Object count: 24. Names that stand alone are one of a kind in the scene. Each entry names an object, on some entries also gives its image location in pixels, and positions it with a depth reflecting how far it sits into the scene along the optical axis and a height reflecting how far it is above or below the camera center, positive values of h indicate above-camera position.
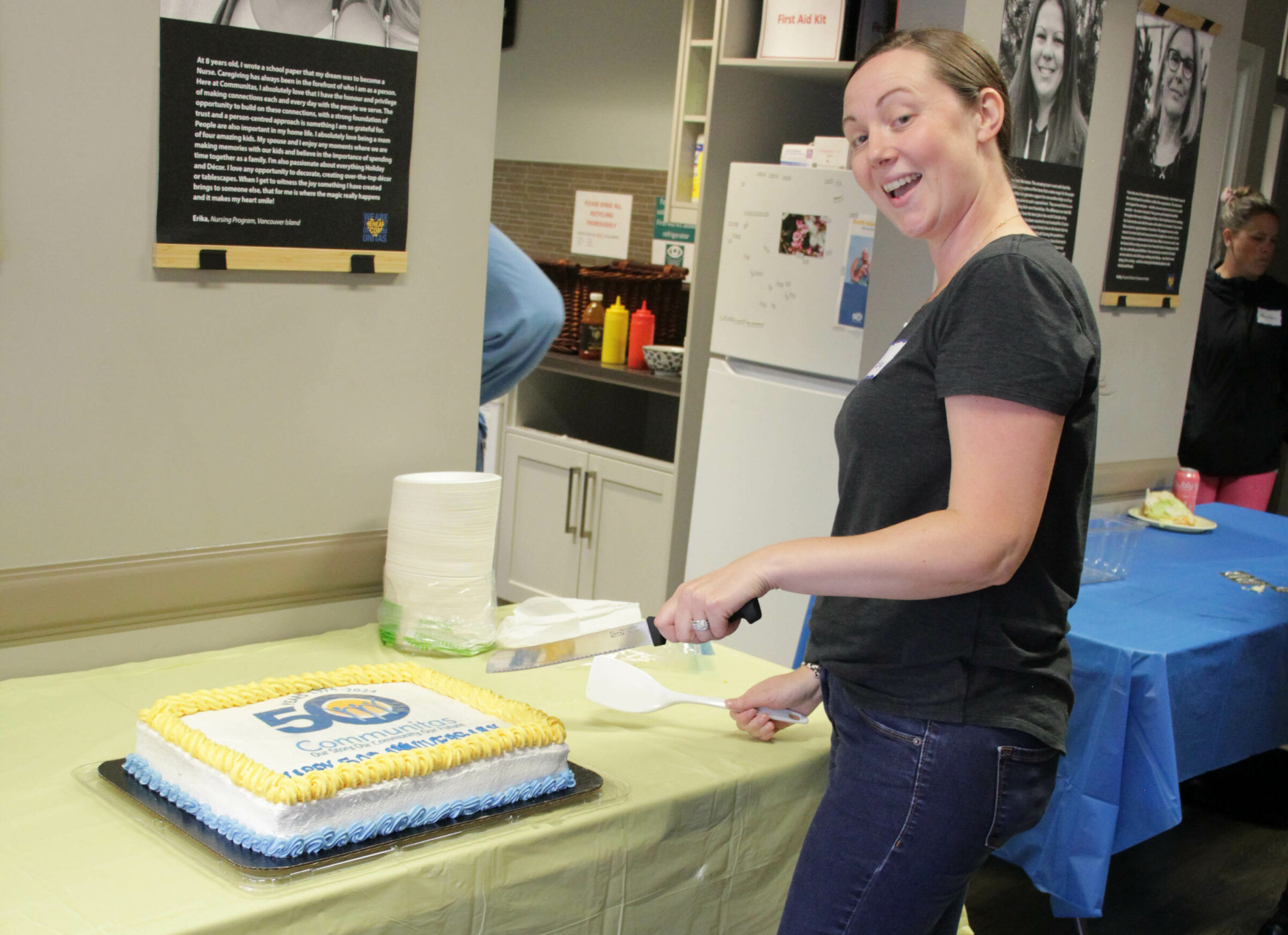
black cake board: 1.12 -0.58
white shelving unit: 4.66 +0.73
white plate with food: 3.31 -0.53
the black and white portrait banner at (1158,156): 3.37 +0.49
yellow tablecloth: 1.08 -0.60
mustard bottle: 4.67 -0.22
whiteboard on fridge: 3.50 +0.07
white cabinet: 4.31 -0.94
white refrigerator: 3.54 -0.22
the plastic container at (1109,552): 2.63 -0.52
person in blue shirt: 2.29 -0.09
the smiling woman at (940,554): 1.10 -0.24
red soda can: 3.60 -0.47
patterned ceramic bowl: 4.38 -0.28
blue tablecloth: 2.11 -0.71
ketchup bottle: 4.59 -0.22
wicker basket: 4.70 -0.05
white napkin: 1.86 -0.55
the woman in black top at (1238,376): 4.51 -0.17
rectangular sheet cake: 1.14 -0.52
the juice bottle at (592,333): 4.73 -0.23
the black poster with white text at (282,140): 1.65 +0.15
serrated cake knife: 1.43 -0.46
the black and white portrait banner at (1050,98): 3.04 +0.56
